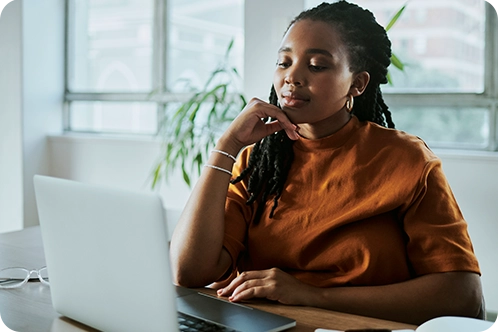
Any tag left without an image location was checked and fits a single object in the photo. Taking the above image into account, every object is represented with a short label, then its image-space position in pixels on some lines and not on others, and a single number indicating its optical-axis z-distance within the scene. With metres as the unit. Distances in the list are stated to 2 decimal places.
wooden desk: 1.05
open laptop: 0.87
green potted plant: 2.82
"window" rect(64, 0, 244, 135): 3.64
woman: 1.28
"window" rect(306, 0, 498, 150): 2.75
